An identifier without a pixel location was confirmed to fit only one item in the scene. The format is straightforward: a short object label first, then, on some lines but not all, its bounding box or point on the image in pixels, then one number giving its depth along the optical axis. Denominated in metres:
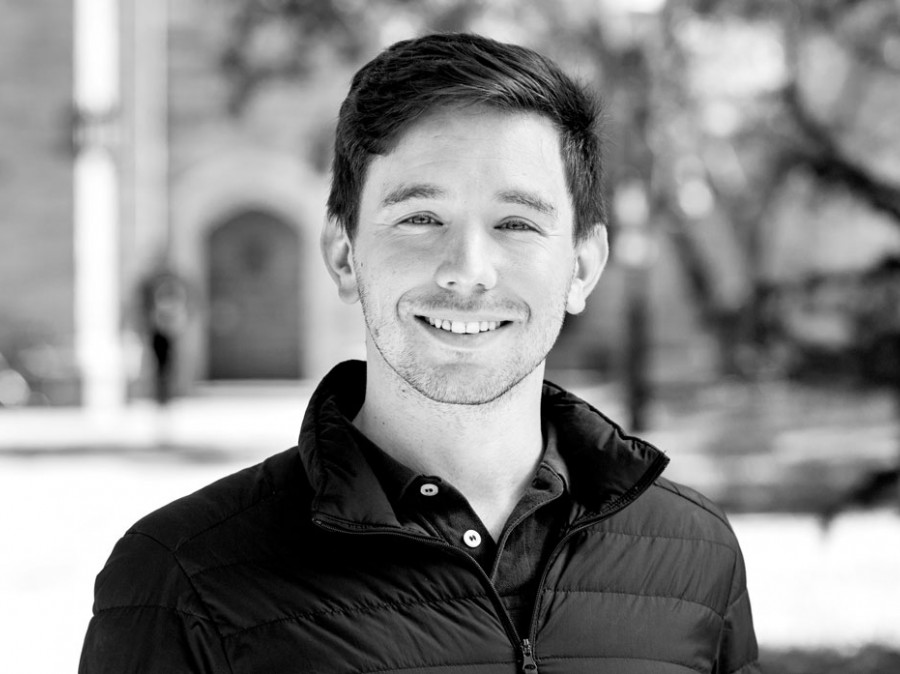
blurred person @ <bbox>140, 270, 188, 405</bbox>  14.48
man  1.86
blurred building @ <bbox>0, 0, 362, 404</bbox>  17.81
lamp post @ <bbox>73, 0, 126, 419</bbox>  17.62
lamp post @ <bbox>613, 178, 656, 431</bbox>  12.71
